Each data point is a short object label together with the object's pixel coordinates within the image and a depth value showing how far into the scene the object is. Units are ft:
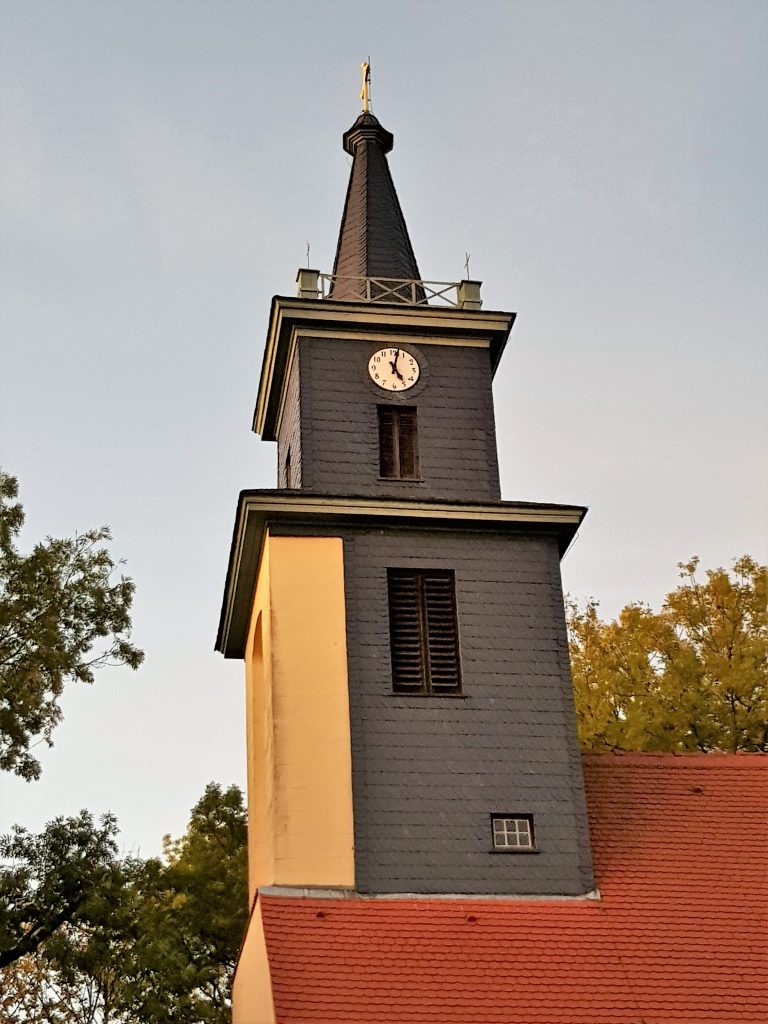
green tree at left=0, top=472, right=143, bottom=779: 73.41
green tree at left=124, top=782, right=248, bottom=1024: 85.40
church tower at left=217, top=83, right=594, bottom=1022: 62.08
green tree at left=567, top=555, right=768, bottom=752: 94.22
